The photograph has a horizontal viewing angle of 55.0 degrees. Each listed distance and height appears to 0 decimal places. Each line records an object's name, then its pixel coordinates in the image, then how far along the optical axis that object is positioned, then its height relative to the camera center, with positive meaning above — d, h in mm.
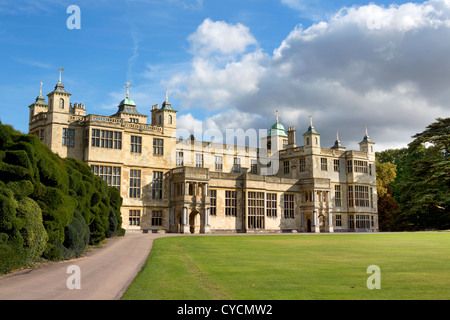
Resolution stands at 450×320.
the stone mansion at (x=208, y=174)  42438 +4859
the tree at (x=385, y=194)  65250 +3235
